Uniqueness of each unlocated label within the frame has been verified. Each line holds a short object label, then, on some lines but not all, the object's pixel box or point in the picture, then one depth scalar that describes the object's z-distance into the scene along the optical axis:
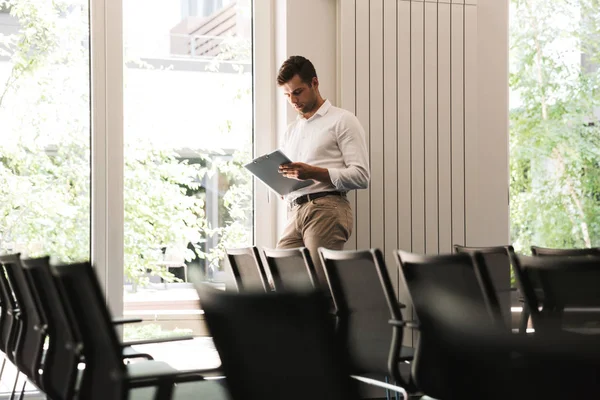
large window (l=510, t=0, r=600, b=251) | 6.41
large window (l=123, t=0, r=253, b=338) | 5.29
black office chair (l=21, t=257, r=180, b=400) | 2.52
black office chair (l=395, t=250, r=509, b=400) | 2.36
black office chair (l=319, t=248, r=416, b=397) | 2.88
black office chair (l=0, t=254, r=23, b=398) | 3.35
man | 4.56
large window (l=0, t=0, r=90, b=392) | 5.10
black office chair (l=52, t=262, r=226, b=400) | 2.13
